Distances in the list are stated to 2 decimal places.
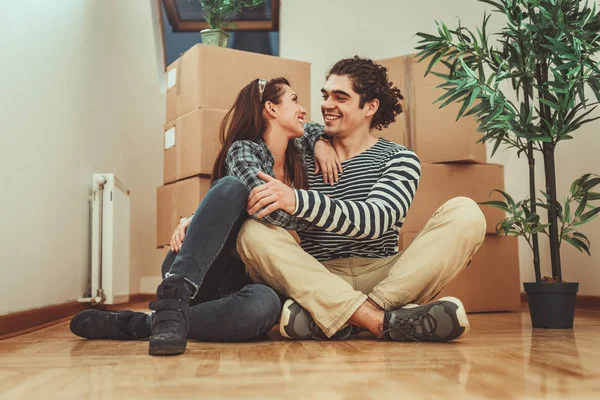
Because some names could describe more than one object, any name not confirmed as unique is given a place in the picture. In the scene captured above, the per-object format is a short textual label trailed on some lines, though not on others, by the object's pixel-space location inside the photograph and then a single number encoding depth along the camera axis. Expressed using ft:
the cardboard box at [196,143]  6.84
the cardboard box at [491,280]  7.78
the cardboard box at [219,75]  7.04
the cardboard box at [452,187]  7.70
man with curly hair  4.49
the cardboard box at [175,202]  6.92
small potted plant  8.94
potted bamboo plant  5.70
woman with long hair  4.05
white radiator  8.02
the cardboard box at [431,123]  7.76
